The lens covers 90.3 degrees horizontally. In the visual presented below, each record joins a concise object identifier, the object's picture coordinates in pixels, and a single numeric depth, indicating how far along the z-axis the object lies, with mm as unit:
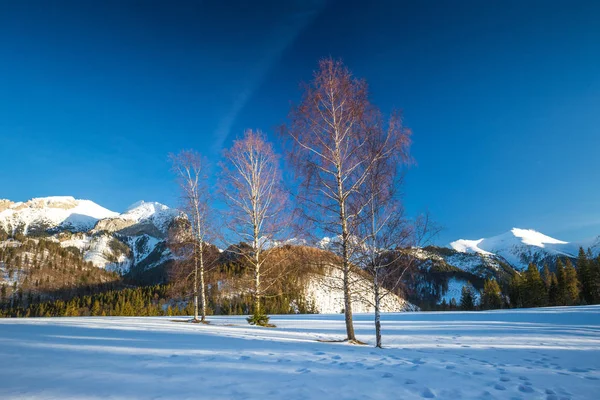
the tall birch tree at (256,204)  15281
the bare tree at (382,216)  9523
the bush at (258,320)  16031
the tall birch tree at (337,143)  10203
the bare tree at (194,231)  19177
